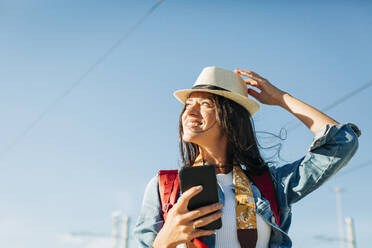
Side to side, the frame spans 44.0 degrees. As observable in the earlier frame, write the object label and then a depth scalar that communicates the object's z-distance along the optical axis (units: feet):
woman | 7.77
